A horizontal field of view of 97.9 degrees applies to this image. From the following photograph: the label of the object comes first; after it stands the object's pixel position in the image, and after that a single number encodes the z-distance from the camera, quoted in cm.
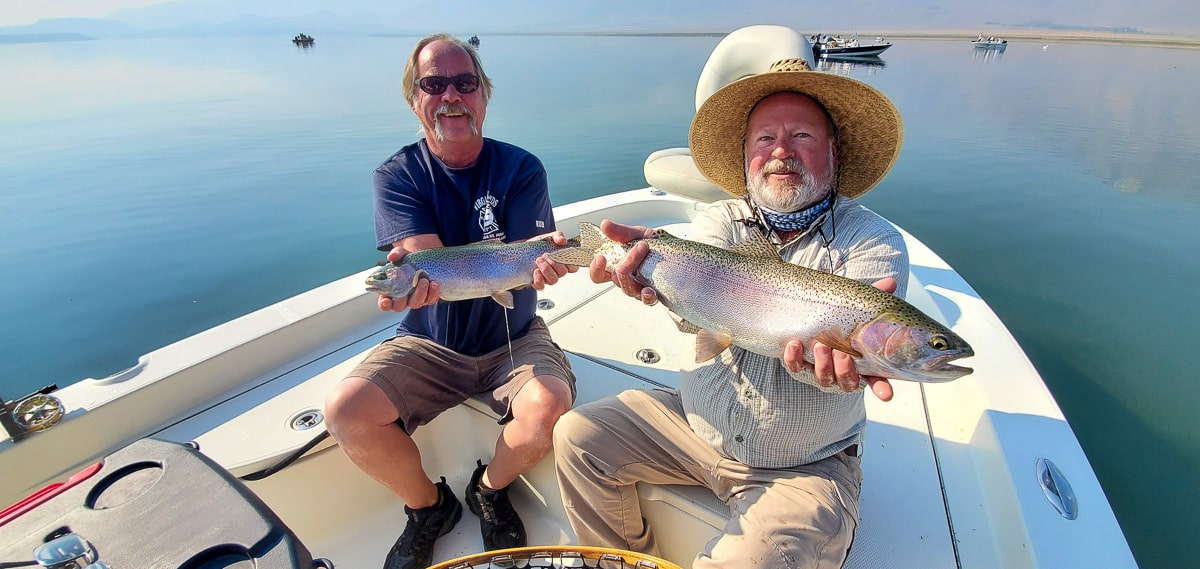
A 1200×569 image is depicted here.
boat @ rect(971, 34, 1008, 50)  9094
